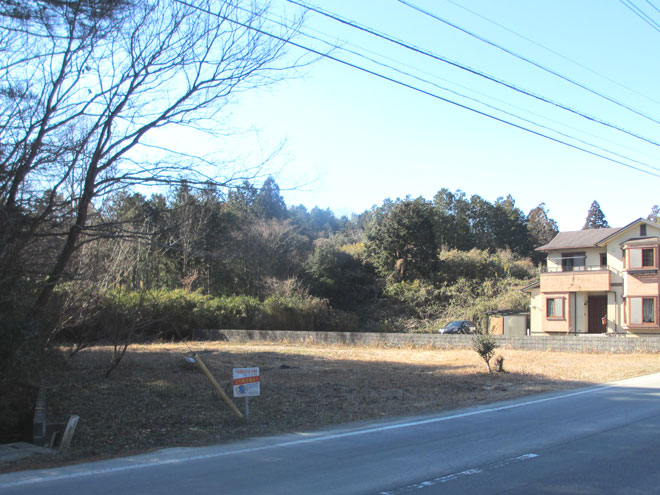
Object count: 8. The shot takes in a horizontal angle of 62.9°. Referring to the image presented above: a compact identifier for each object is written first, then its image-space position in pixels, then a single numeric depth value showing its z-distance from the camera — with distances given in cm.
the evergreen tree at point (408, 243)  4591
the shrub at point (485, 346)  1736
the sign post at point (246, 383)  947
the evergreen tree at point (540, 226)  7338
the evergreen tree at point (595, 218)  7725
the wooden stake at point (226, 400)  978
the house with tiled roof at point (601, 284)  3291
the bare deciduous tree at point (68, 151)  956
